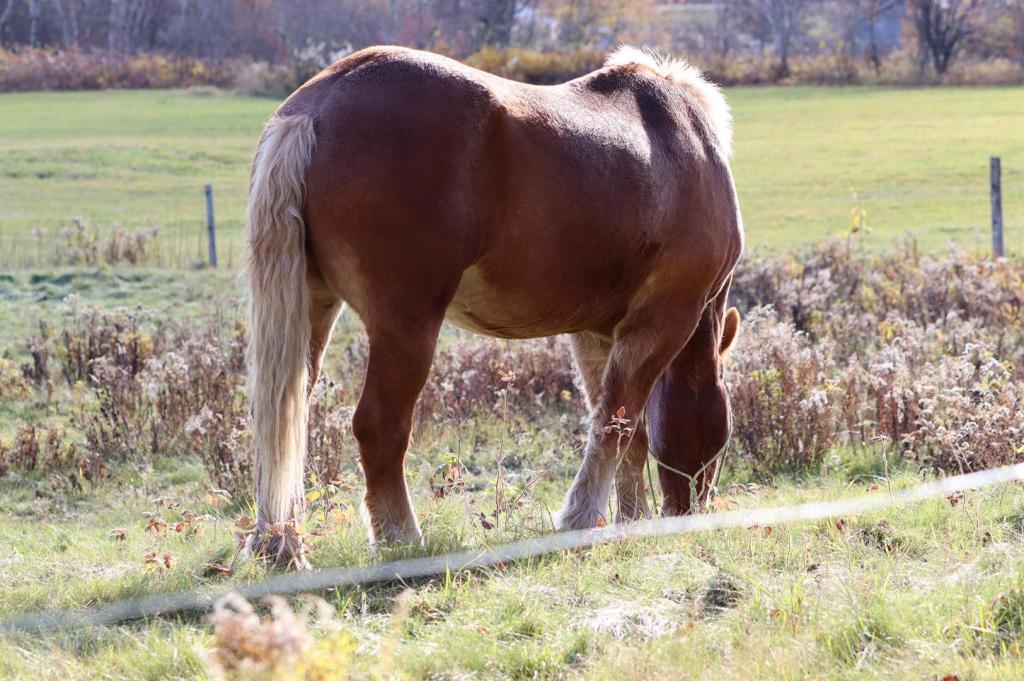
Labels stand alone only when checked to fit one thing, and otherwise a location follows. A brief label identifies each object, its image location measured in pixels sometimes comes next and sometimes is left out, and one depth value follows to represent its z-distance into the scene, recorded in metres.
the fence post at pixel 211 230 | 29.85
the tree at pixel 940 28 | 92.62
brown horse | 8.12
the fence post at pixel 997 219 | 27.57
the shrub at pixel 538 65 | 79.12
